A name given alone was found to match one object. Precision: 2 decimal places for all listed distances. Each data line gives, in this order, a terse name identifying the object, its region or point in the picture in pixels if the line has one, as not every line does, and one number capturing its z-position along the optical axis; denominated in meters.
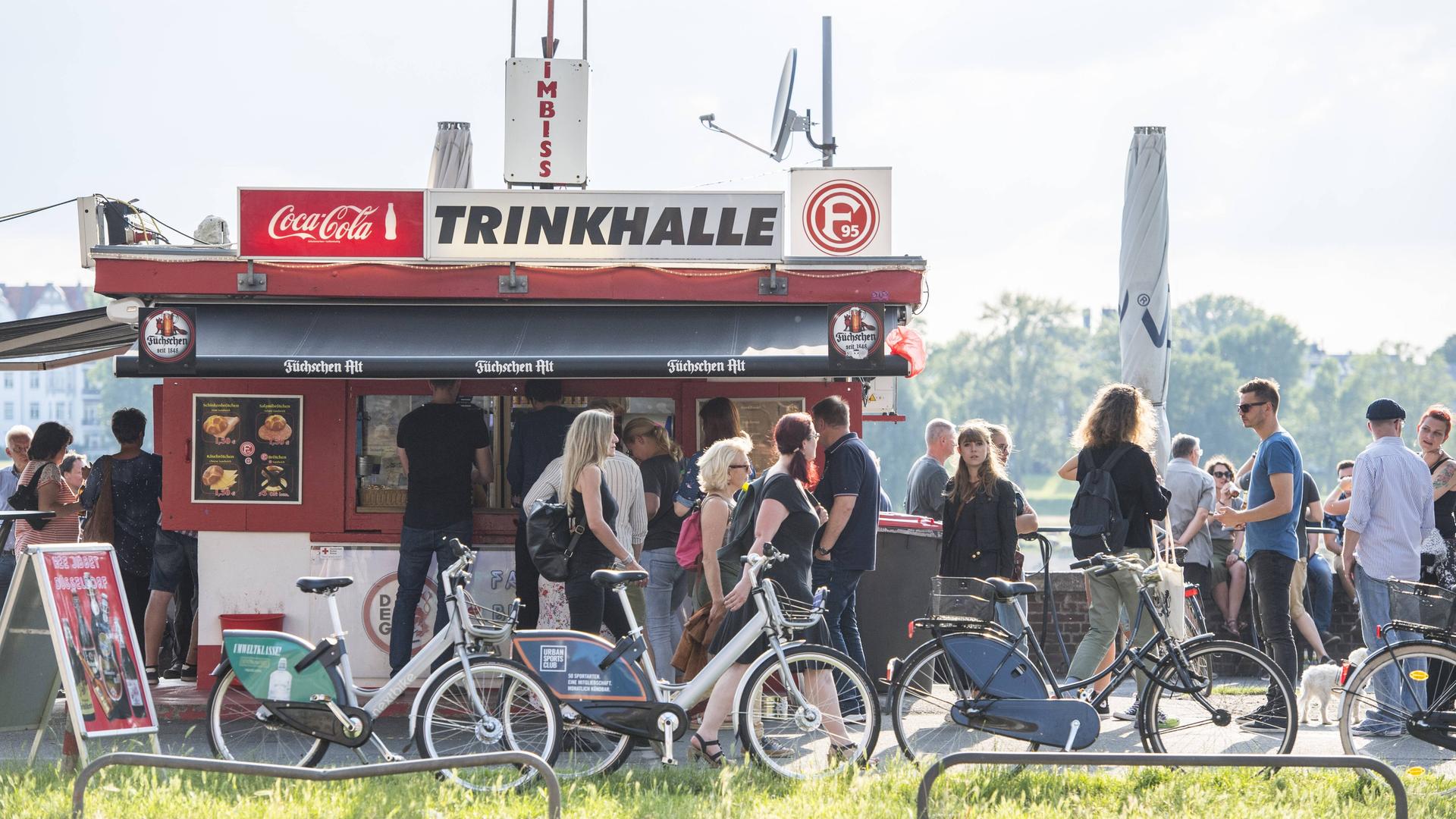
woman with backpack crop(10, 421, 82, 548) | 19.39
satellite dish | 26.97
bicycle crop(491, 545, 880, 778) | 13.52
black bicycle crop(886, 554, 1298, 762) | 13.63
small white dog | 16.80
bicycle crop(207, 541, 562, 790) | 13.52
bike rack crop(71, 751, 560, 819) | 9.37
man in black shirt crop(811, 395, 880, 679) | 16.14
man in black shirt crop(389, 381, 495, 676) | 17.27
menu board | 18.20
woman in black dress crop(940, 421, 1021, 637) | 16.78
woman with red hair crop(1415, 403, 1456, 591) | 16.33
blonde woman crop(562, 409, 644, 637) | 14.95
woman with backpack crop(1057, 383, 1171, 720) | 16.02
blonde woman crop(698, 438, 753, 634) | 15.27
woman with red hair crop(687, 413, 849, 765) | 13.75
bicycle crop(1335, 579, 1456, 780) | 13.26
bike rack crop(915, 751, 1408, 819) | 9.25
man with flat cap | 15.74
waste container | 18.81
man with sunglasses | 15.98
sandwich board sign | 13.55
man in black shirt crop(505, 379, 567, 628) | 17.20
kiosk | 17.97
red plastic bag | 18.04
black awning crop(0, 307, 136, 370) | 21.70
